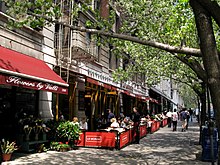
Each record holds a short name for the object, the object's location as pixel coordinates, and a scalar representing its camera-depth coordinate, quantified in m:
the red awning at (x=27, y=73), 9.08
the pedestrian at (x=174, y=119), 25.26
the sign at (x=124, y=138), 13.75
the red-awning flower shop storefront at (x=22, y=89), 9.51
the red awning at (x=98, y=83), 16.35
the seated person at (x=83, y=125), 16.08
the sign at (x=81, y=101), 19.04
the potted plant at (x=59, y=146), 12.29
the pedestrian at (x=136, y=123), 15.98
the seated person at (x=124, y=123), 17.43
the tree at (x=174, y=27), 5.97
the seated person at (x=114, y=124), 15.25
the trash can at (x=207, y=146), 10.91
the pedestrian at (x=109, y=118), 17.88
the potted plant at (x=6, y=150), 9.62
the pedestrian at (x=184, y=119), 25.10
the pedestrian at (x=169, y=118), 30.72
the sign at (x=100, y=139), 13.35
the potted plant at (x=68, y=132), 12.72
